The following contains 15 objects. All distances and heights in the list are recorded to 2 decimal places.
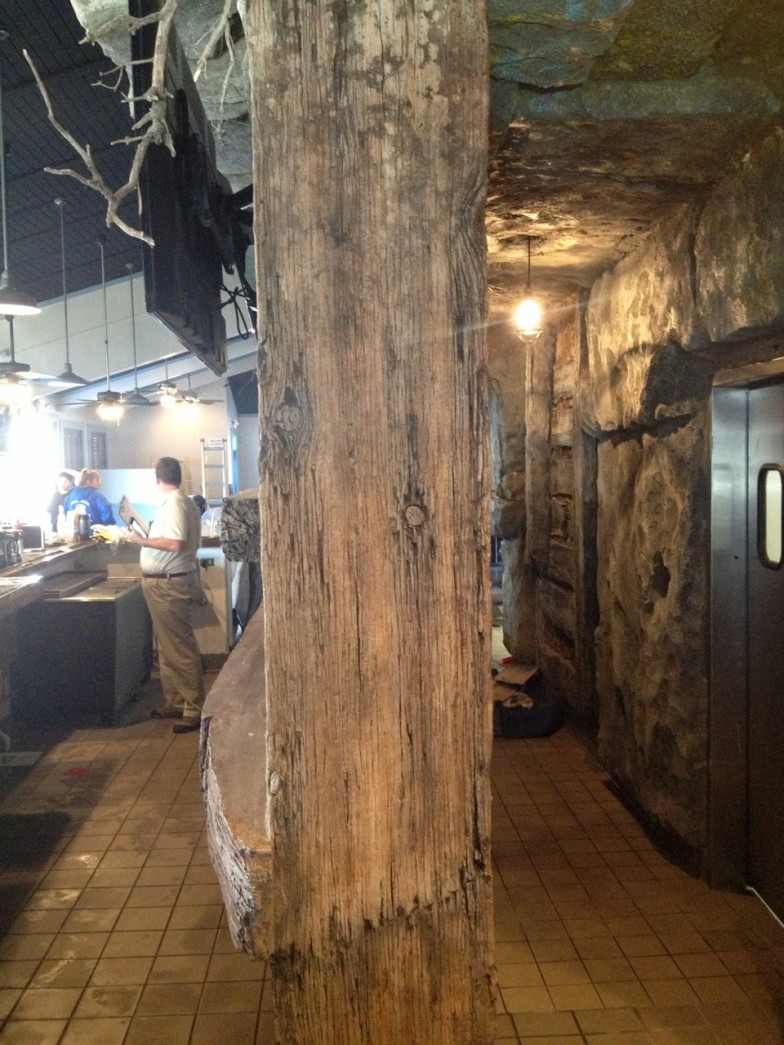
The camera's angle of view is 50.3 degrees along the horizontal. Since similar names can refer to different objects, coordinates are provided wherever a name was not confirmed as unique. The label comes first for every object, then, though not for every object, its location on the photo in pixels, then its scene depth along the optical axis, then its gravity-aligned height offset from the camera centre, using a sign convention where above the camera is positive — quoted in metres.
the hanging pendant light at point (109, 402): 9.93 +1.05
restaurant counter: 6.07 -1.21
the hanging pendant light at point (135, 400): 10.33 +1.13
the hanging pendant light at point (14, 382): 6.74 +0.93
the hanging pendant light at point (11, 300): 5.39 +1.26
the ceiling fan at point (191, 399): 13.77 +1.52
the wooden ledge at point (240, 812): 1.42 -0.61
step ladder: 15.77 +0.39
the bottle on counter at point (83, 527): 7.79 -0.34
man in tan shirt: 6.09 -0.70
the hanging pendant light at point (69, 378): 8.71 +1.18
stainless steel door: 3.26 -0.64
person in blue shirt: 9.33 -0.10
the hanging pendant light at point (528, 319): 4.88 +0.97
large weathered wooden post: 1.37 -0.04
